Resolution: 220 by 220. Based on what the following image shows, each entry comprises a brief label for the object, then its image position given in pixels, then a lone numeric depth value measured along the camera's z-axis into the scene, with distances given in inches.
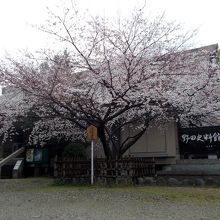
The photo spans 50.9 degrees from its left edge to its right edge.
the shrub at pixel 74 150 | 446.4
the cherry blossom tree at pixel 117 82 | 310.0
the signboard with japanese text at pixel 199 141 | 397.9
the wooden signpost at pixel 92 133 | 319.4
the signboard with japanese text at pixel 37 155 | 505.3
